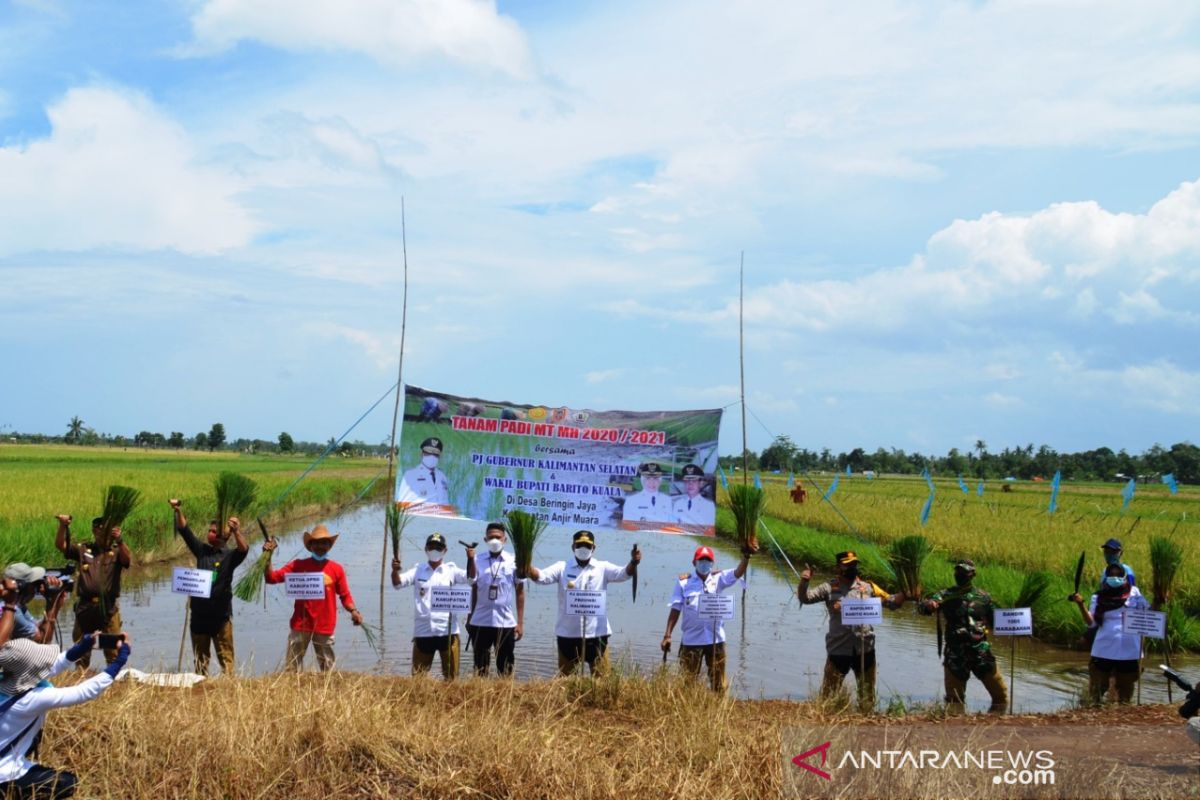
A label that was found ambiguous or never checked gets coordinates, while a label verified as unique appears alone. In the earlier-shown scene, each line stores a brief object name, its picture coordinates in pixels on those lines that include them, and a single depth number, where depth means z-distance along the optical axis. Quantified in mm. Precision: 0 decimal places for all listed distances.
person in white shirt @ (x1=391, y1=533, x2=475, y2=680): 7828
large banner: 9523
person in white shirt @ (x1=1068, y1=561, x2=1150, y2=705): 8055
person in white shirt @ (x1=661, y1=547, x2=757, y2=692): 7750
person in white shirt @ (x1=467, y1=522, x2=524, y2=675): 8000
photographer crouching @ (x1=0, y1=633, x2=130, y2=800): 4562
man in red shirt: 7594
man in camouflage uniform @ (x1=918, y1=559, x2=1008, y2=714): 7598
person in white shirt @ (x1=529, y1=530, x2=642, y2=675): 7777
